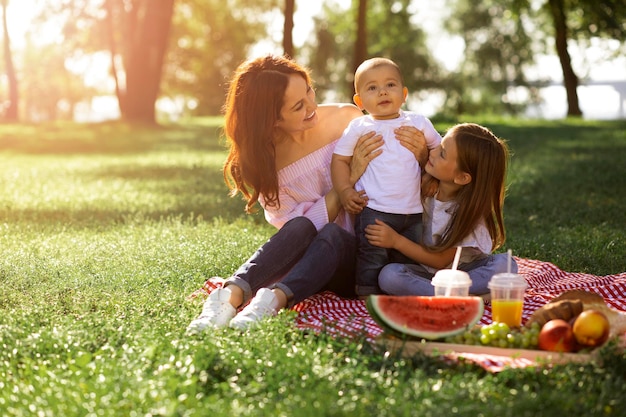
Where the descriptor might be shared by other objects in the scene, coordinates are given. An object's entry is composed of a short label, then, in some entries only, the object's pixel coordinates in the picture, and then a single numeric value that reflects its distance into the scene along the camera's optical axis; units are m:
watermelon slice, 3.97
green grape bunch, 3.85
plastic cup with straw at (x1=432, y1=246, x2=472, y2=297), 4.29
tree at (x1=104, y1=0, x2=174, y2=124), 22.95
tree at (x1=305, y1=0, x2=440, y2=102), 45.12
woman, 4.77
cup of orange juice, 4.20
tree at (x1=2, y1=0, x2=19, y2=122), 32.38
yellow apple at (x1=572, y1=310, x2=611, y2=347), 3.71
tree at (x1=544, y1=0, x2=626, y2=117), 27.30
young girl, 4.89
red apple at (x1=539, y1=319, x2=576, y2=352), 3.75
